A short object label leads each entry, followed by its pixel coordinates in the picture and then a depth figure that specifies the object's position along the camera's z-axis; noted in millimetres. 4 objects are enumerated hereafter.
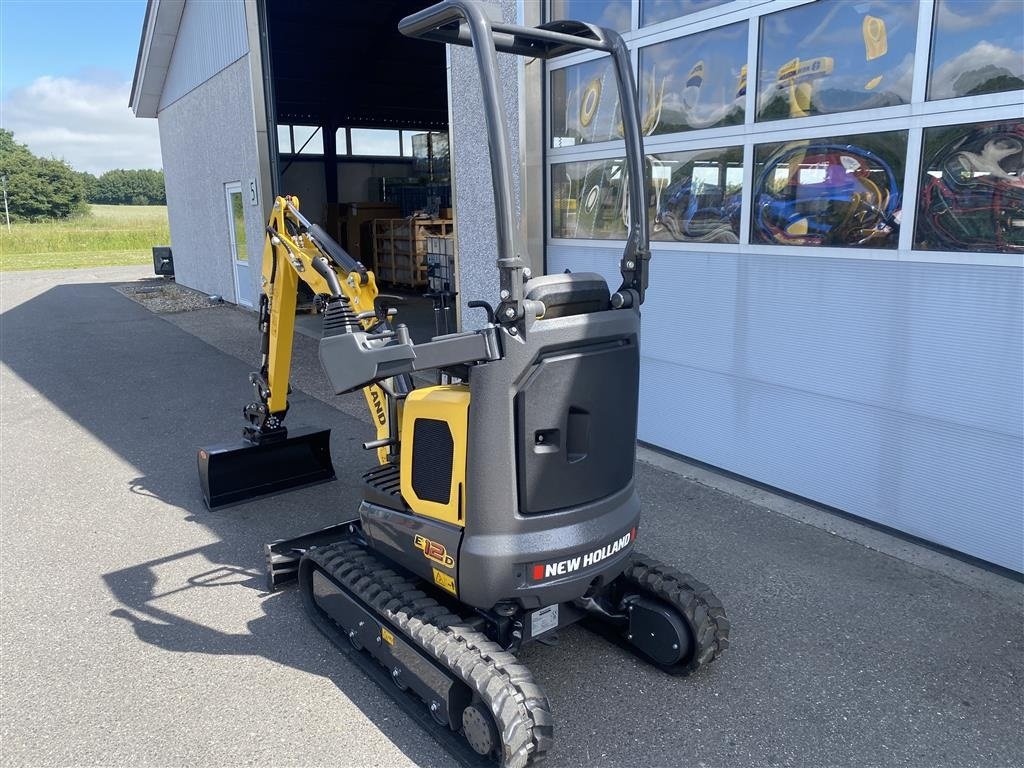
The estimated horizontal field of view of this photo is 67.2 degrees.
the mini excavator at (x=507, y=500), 2916
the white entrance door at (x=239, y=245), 16312
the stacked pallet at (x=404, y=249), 18312
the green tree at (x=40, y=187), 64250
